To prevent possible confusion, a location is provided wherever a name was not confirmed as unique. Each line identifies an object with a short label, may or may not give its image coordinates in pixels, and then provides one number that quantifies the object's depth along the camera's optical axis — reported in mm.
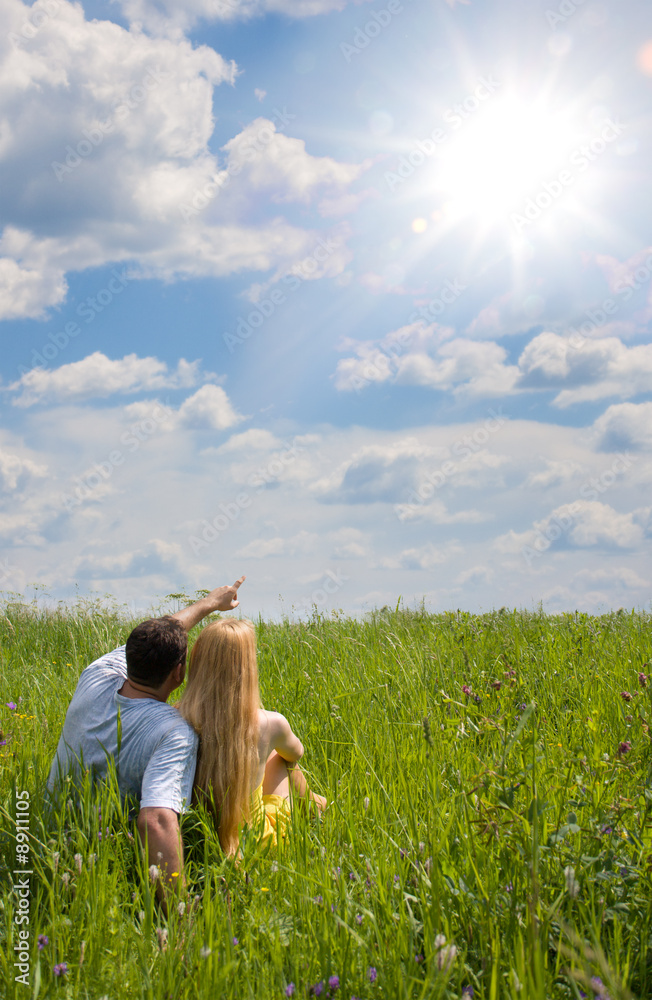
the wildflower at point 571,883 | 1964
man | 3441
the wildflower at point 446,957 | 1783
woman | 3684
